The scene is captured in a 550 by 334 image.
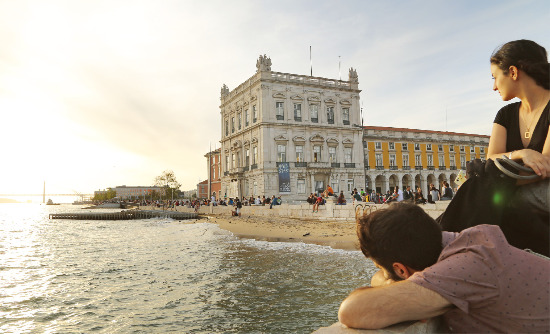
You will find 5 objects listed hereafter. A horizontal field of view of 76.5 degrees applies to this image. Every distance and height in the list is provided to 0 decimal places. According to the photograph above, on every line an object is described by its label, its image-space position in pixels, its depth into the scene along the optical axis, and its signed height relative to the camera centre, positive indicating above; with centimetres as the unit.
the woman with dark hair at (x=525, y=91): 171 +50
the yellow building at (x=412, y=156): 4569 +488
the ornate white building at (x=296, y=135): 3609 +642
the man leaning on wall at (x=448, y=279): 122 -32
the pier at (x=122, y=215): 4222 -210
